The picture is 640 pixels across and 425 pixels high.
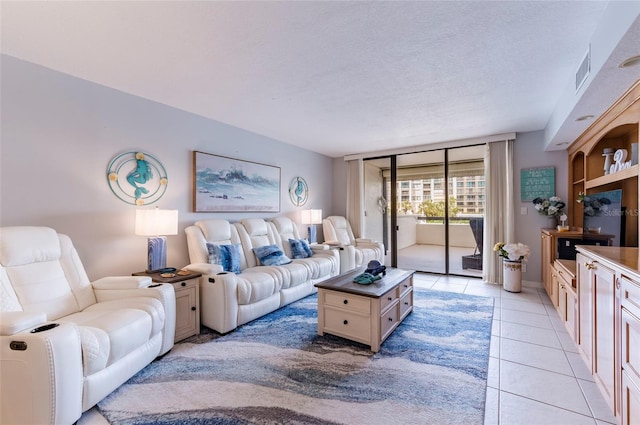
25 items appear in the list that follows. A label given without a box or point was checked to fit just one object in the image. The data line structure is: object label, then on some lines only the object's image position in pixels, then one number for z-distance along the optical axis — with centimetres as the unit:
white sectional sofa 265
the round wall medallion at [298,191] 493
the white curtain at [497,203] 425
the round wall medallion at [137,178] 271
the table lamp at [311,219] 484
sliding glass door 483
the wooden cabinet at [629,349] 129
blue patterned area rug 161
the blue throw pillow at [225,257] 309
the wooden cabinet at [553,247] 300
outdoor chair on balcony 478
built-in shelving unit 209
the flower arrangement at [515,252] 386
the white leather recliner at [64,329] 139
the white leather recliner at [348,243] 450
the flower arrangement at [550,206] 377
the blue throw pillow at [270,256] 353
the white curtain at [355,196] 566
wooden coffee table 233
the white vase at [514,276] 388
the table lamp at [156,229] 260
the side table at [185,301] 247
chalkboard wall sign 402
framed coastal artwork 346
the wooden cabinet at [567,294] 231
